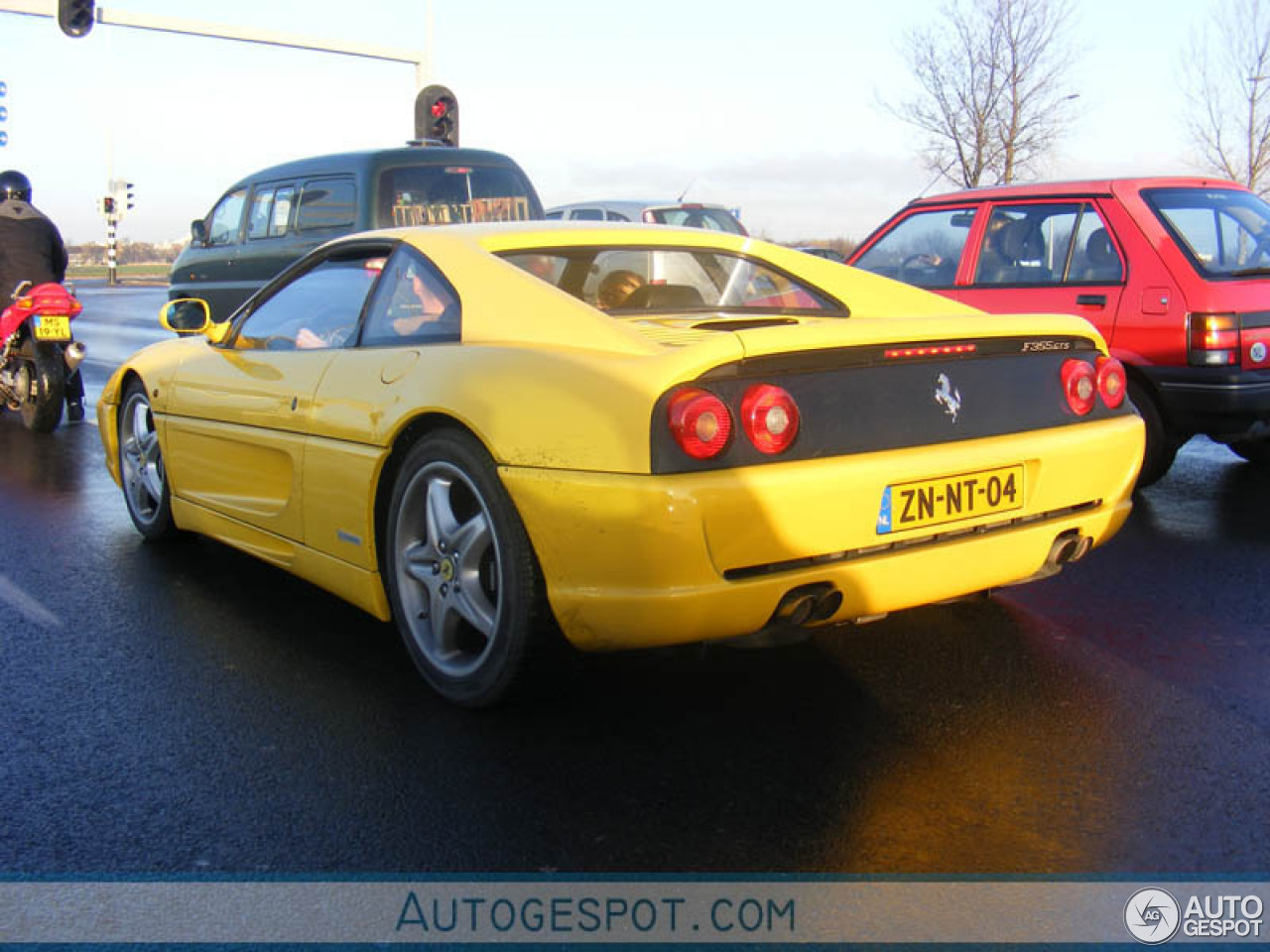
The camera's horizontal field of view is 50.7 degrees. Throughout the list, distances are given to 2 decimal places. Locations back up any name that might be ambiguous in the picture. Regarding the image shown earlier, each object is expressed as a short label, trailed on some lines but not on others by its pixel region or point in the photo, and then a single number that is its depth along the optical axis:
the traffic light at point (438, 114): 19.11
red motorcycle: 9.51
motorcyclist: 9.95
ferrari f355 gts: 3.11
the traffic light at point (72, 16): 19.09
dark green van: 11.28
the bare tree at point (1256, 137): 23.19
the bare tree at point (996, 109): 26.47
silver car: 17.00
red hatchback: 6.09
